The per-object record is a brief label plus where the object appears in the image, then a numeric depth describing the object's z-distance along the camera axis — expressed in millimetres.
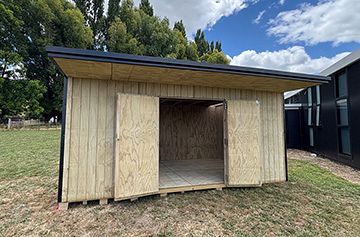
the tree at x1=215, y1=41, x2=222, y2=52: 30853
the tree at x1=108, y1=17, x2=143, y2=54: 18891
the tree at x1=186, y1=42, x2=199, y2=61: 23406
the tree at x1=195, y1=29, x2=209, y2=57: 28875
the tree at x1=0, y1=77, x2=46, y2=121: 16266
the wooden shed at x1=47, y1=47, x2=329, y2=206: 3027
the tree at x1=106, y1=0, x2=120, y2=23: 21172
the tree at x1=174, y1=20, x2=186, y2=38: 25938
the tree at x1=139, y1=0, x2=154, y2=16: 23566
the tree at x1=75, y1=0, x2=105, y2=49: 21194
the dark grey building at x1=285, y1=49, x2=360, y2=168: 5785
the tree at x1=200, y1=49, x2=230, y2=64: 23531
